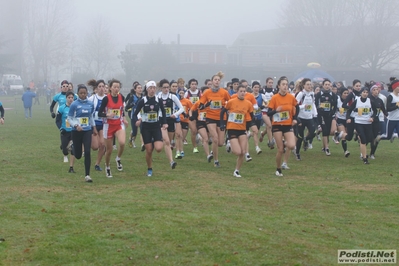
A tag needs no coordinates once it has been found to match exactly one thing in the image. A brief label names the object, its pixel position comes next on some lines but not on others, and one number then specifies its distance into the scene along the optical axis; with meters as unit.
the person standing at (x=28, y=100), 40.22
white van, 76.60
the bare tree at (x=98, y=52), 99.44
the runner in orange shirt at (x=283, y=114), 14.46
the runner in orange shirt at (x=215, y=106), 16.28
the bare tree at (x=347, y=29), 91.38
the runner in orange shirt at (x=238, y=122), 14.30
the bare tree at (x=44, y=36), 97.88
